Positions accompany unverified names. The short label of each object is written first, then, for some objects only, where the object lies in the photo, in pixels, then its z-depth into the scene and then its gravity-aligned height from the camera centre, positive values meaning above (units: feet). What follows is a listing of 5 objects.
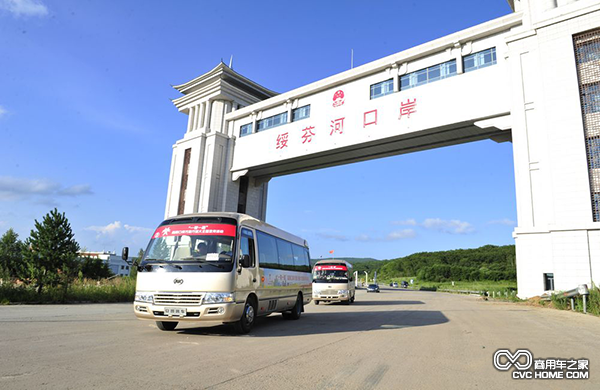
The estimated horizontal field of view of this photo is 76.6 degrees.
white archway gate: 57.00 +31.51
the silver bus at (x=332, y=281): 67.97 -1.32
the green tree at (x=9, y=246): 199.60 +7.12
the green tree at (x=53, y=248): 70.18 +2.38
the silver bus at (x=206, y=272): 24.54 -0.29
